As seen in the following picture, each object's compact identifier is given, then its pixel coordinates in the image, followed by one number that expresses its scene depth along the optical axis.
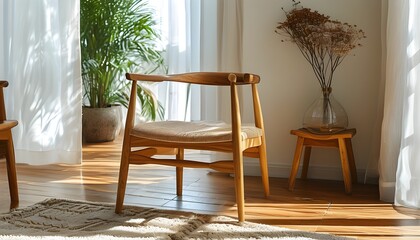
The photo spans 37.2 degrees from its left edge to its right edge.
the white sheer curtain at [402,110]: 2.87
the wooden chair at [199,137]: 2.56
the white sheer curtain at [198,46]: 3.62
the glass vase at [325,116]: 3.27
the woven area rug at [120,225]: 2.43
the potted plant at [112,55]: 4.59
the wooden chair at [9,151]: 2.91
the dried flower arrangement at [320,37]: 3.23
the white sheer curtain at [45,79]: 3.95
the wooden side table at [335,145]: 3.17
